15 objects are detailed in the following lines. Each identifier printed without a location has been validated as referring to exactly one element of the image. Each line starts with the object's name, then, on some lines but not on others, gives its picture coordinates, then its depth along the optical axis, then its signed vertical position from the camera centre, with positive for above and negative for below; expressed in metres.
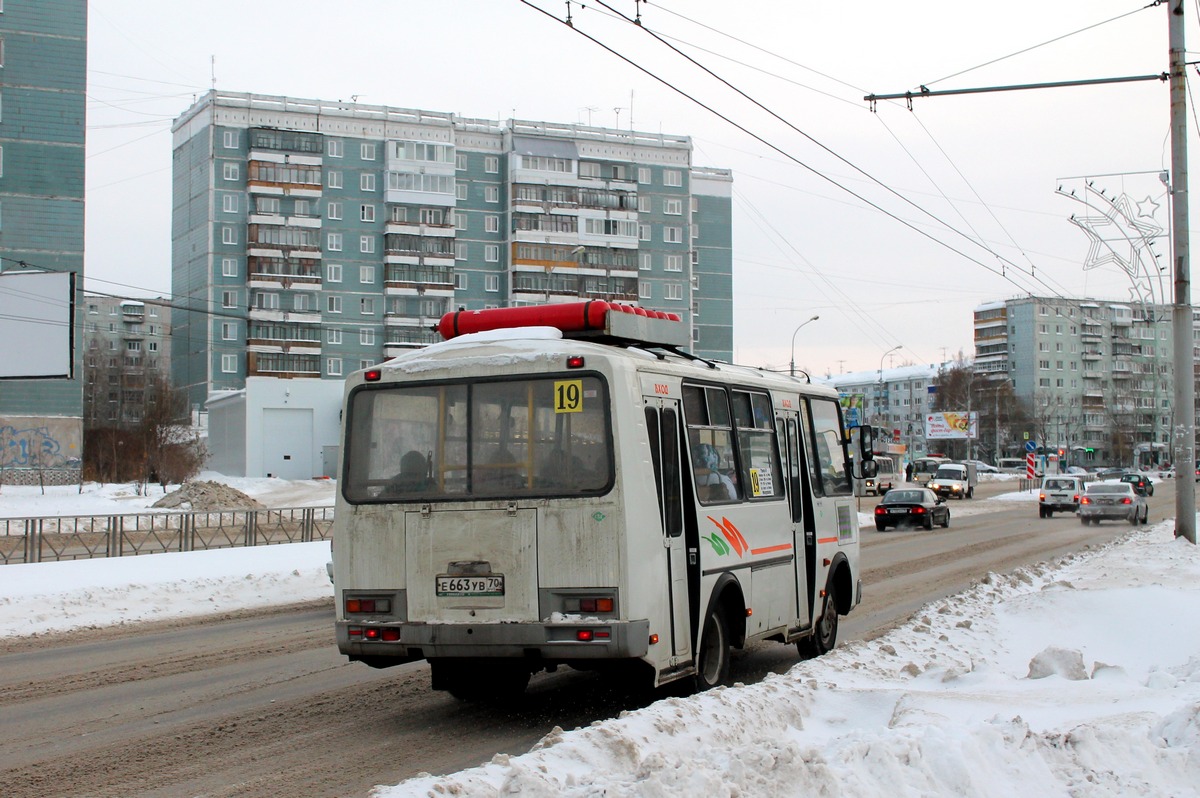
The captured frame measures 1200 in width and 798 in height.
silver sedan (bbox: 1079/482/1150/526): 39.94 -2.33
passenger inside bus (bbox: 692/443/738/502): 9.41 -0.35
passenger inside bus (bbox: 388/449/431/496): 8.75 -0.31
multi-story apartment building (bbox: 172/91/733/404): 81.88 +14.46
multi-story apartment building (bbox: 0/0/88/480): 56.53 +12.03
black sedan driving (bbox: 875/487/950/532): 39.62 -2.49
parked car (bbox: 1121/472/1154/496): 68.86 -2.79
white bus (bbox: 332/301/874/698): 8.26 -0.54
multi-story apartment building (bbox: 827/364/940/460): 166.38 +5.93
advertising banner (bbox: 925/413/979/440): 109.31 +0.70
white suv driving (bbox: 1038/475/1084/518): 45.16 -2.34
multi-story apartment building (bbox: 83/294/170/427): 110.69 +8.25
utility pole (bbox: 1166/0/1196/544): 22.34 +2.33
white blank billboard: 38.25 +3.40
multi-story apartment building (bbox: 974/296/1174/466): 148.62 +7.79
